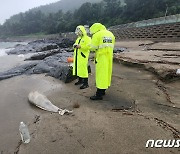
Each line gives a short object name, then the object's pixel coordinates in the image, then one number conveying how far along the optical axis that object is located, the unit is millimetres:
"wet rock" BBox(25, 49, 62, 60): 9036
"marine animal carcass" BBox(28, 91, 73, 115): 2976
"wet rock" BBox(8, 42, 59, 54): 14216
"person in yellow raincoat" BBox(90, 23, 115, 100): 3139
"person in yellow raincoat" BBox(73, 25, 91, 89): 3950
